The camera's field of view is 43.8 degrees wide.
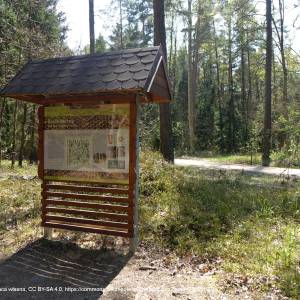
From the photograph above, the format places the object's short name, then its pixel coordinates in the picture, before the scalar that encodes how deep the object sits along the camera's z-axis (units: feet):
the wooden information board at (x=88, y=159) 18.15
